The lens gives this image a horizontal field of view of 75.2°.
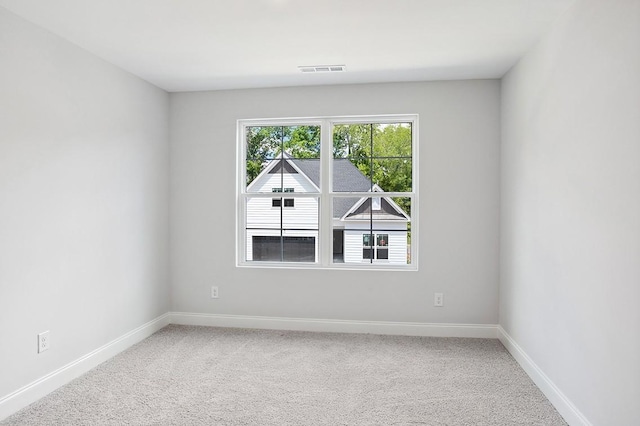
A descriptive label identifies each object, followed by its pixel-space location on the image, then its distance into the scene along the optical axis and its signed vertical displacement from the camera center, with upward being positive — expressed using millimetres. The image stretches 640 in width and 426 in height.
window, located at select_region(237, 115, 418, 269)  4070 +147
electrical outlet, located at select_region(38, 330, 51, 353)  2694 -885
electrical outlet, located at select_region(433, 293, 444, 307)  3918 -872
